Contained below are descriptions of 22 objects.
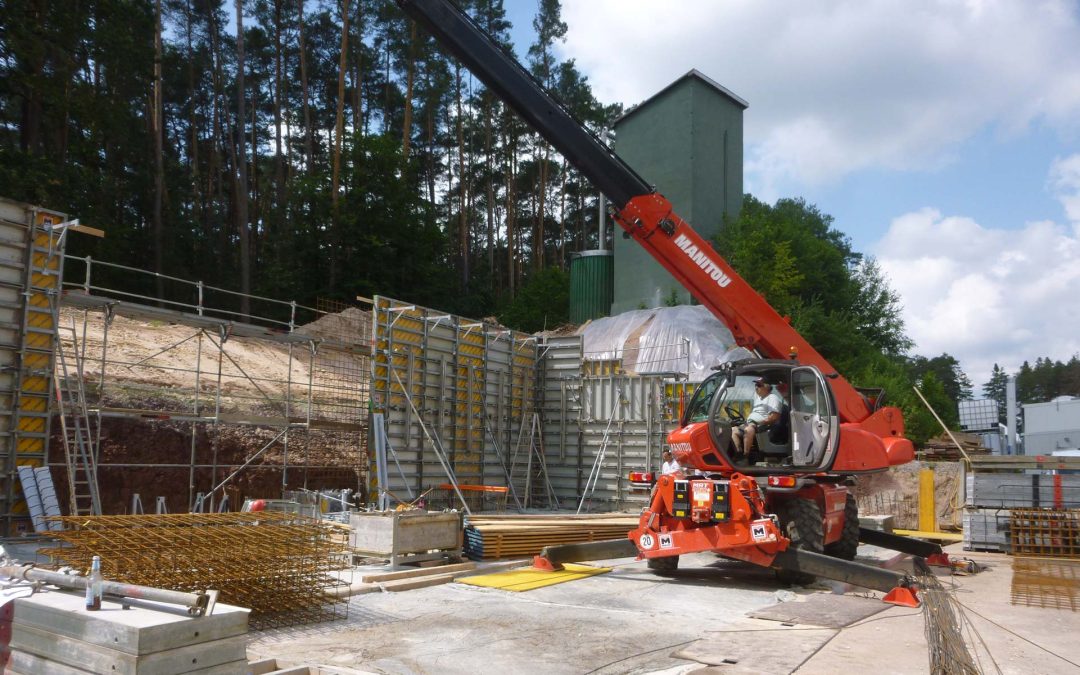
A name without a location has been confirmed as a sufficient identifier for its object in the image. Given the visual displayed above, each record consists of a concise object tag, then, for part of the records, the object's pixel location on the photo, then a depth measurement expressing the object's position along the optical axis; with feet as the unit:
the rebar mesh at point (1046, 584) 29.40
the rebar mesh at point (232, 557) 21.61
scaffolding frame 43.96
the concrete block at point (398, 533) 31.76
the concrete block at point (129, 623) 14.46
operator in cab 33.73
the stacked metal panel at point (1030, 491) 45.06
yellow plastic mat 30.99
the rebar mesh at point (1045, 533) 41.39
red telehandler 31.18
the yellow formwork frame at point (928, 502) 55.93
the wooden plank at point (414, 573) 29.71
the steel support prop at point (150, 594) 15.24
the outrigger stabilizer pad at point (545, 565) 34.76
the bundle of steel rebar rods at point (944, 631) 19.21
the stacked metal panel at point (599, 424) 62.34
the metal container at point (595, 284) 119.03
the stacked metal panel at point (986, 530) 45.65
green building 105.40
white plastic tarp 85.10
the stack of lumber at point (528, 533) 36.88
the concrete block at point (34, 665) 15.08
